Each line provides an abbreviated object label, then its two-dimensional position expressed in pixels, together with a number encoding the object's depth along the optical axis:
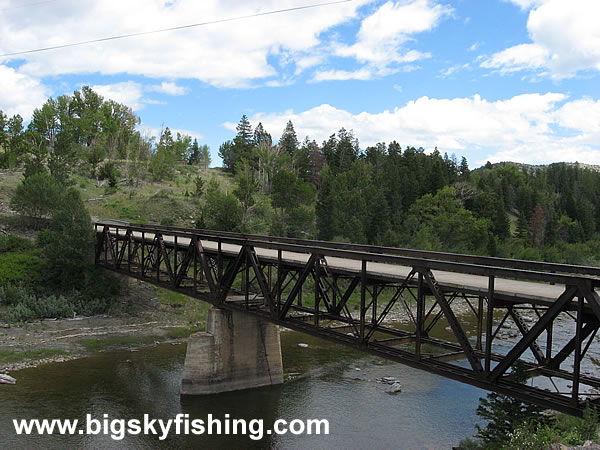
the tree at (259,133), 141.95
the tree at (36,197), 50.59
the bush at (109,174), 78.56
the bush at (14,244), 45.56
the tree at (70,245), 42.00
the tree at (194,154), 147.88
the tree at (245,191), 74.81
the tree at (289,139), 137.00
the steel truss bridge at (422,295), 12.42
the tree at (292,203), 70.19
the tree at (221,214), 60.38
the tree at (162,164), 90.00
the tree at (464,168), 122.68
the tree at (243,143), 124.34
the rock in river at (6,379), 26.73
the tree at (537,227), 103.00
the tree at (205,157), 125.43
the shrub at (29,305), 38.25
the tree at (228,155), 130.12
